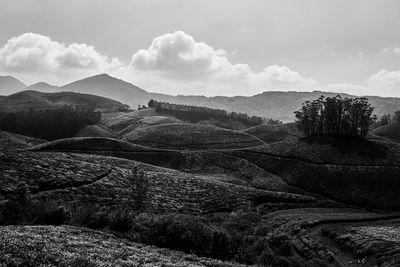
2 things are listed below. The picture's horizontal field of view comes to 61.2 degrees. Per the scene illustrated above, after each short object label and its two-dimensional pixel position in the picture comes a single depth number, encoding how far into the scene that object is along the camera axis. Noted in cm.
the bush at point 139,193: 6175
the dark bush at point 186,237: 3195
